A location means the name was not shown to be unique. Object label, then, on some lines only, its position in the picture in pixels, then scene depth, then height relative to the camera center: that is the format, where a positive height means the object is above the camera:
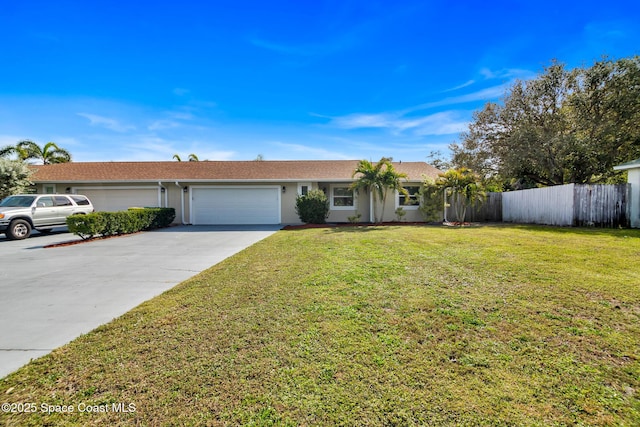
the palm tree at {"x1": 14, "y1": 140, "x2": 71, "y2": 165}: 21.76 +4.38
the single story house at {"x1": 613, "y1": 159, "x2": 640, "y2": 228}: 10.87 +0.16
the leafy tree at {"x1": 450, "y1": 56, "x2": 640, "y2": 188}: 15.06 +4.57
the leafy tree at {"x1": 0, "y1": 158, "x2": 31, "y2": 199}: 14.48 +1.41
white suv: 10.70 -0.36
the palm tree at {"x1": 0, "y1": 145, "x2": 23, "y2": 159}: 19.47 +3.82
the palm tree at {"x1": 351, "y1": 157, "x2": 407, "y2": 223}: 13.26 +1.18
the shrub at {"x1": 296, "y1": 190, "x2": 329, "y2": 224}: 13.92 -0.21
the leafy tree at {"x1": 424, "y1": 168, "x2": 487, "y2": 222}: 13.41 +0.79
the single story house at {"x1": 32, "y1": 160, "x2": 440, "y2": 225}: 15.56 +0.45
